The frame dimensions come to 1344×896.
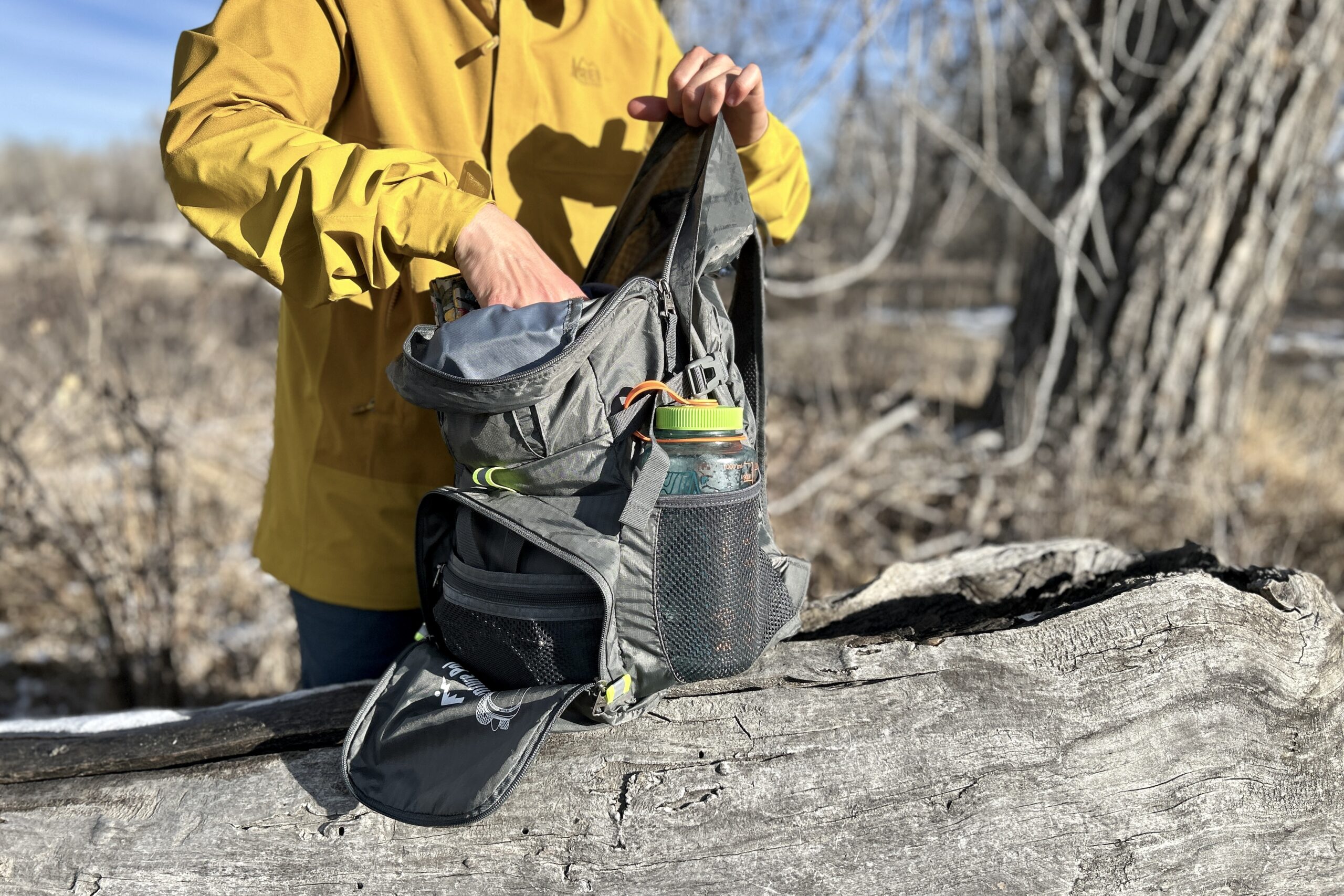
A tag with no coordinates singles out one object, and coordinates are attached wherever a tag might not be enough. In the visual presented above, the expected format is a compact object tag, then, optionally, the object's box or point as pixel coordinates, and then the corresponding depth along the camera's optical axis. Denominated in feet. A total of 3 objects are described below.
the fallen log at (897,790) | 4.49
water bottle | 4.10
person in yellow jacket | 4.17
